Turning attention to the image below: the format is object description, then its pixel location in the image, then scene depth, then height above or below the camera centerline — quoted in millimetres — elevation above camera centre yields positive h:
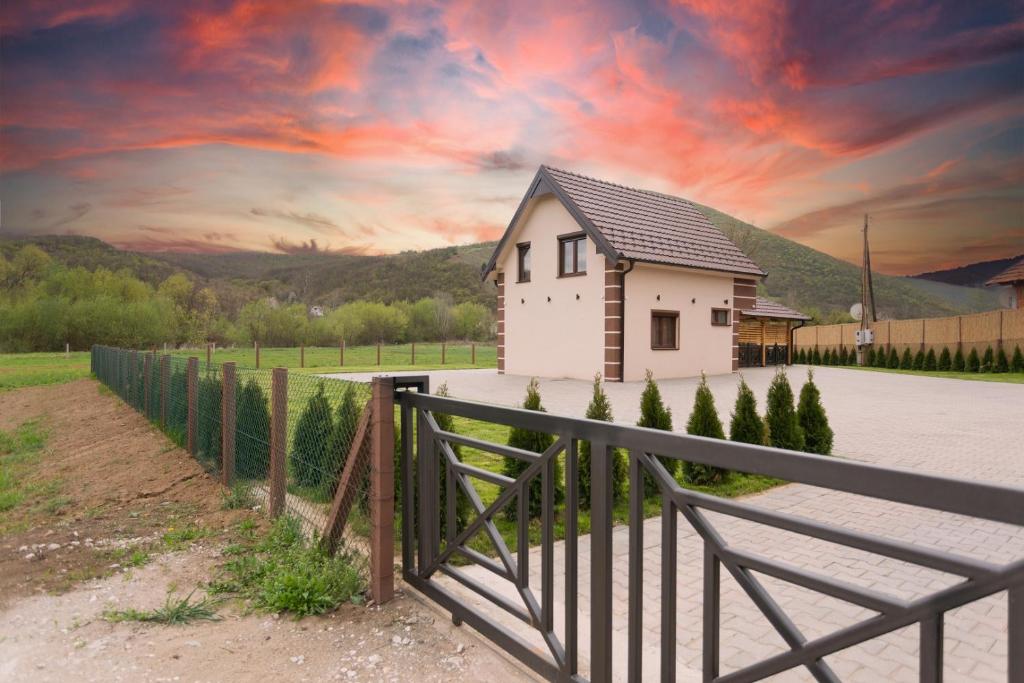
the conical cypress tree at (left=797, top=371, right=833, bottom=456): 6473 -916
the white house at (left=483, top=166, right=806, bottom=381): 15977 +1694
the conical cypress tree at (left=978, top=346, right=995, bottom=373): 21219 -791
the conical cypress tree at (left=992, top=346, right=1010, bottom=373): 21078 -858
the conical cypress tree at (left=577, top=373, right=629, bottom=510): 4590 -985
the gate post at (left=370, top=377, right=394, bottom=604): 3002 -789
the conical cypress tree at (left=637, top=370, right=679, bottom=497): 5641 -714
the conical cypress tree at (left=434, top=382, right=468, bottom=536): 3611 -1050
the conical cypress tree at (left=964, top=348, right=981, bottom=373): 21531 -799
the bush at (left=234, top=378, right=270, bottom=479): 4820 -804
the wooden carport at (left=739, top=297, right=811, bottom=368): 22188 +321
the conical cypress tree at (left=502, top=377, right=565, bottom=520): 4445 -852
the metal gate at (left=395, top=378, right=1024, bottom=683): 1129 -572
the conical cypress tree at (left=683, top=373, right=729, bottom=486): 5672 -772
